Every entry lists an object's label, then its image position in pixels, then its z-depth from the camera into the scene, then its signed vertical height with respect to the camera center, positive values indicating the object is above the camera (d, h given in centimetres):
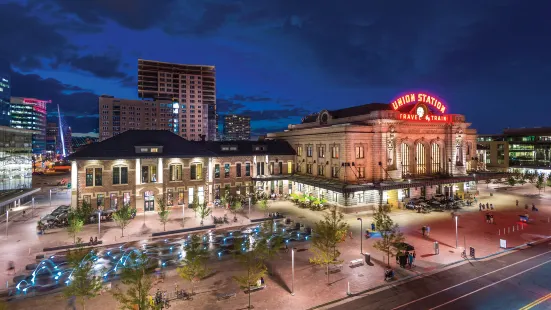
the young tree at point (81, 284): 1998 -864
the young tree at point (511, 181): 8044 -753
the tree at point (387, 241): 2914 -858
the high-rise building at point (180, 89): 17450 +4176
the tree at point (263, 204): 5101 -819
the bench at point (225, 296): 2342 -1107
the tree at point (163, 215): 4172 -805
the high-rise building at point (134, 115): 15838 +2475
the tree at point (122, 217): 3988 -778
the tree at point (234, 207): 4969 -866
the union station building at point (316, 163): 5203 -115
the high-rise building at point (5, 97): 11311 +2516
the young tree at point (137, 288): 1783 -829
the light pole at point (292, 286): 2443 -1103
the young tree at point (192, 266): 2355 -870
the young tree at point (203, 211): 4462 -819
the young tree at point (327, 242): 2689 -806
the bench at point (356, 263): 2986 -1089
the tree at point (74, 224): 3606 -797
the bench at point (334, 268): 2907 -1124
